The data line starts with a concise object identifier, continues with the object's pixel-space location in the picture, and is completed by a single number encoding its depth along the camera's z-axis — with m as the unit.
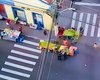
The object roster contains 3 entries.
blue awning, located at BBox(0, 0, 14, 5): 42.09
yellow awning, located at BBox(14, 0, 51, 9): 41.59
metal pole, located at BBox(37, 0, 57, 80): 39.22
